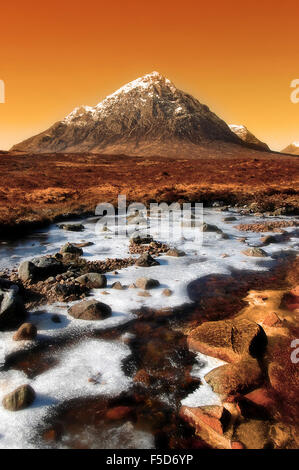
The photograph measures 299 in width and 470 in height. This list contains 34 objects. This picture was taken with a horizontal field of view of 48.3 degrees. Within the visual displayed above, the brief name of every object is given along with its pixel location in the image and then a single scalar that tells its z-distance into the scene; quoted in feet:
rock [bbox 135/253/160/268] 29.99
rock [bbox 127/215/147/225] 49.65
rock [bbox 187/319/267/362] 16.44
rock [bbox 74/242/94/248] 36.67
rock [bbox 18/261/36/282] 25.32
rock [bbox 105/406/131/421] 13.11
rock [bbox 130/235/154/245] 37.52
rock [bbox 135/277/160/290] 25.01
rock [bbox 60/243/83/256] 33.06
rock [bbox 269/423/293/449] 11.80
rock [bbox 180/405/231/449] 11.86
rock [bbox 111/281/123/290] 24.79
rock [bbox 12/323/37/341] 18.22
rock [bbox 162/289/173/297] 24.11
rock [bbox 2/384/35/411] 13.28
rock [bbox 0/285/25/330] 19.36
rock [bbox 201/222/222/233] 43.78
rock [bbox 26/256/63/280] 25.82
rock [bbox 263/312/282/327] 19.38
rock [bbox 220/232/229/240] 40.73
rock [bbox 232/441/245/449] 11.53
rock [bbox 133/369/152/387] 15.05
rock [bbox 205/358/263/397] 14.33
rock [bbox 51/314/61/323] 20.10
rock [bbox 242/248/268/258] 33.32
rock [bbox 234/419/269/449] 11.70
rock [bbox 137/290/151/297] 23.86
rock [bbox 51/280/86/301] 22.85
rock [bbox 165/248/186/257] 33.32
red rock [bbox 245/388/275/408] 13.64
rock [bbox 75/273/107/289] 24.86
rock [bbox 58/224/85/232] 45.15
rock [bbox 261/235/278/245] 39.16
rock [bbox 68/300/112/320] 20.52
